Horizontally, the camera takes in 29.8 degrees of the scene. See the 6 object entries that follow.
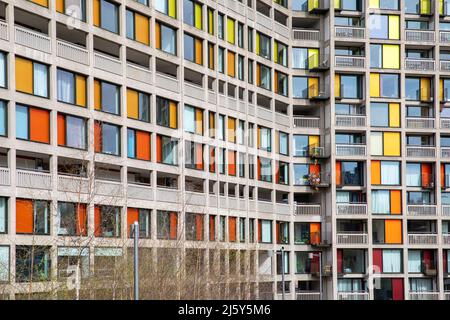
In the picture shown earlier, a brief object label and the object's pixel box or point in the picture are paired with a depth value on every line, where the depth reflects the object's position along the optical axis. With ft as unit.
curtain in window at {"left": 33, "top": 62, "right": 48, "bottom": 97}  162.09
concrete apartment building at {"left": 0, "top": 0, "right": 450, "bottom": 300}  160.04
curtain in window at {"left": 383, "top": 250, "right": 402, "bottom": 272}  265.13
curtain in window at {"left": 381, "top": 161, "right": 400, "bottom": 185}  269.44
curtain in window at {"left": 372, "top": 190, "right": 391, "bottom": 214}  268.00
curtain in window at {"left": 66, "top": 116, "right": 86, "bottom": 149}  170.81
